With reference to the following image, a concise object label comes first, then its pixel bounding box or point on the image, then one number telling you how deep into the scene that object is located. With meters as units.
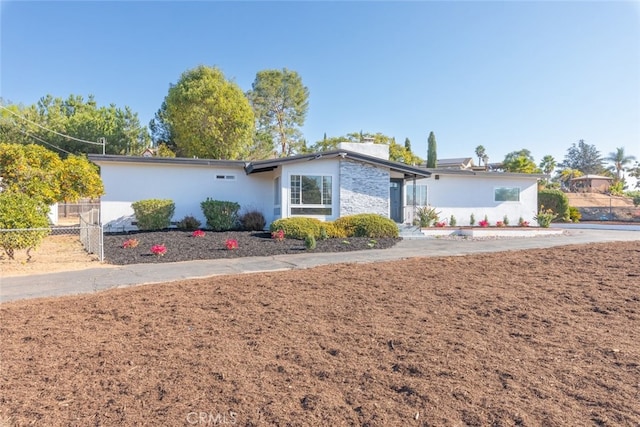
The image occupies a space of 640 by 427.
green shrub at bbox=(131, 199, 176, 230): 14.63
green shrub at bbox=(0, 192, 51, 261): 8.78
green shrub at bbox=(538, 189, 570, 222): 25.08
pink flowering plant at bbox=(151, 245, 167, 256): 10.05
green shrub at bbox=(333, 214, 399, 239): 13.94
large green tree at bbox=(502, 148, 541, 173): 36.34
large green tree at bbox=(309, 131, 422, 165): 36.78
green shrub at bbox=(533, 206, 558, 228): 19.30
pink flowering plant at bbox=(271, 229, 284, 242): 12.65
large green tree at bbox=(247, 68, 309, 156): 36.97
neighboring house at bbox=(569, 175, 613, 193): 49.20
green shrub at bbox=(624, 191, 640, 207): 30.46
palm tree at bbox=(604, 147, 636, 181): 62.32
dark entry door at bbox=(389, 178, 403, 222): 18.41
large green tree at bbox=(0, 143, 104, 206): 13.68
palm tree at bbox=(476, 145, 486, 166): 71.25
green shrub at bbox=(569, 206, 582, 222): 25.81
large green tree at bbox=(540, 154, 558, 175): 53.47
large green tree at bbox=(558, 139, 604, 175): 70.44
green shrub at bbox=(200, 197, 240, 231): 14.95
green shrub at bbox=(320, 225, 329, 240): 13.01
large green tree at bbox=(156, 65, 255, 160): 27.16
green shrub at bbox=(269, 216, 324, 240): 13.00
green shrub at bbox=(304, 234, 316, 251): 11.36
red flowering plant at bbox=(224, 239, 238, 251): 11.05
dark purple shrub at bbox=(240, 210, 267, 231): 15.56
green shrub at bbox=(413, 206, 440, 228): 17.86
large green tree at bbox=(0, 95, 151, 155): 28.91
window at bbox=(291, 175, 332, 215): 14.79
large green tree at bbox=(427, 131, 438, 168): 36.22
